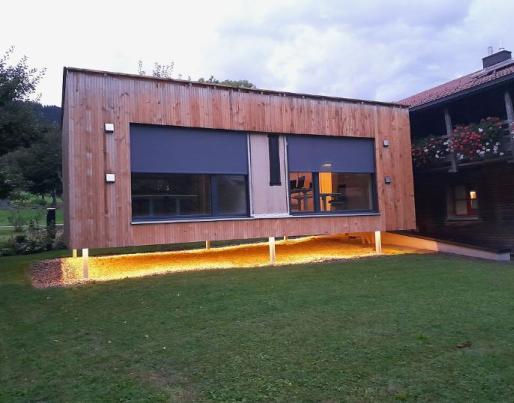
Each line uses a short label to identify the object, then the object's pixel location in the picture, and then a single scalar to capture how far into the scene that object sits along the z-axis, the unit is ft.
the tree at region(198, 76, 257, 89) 92.31
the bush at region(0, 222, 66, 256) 46.60
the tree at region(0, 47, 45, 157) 34.47
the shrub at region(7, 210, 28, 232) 59.85
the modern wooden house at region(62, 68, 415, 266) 27.27
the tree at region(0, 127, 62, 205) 61.67
